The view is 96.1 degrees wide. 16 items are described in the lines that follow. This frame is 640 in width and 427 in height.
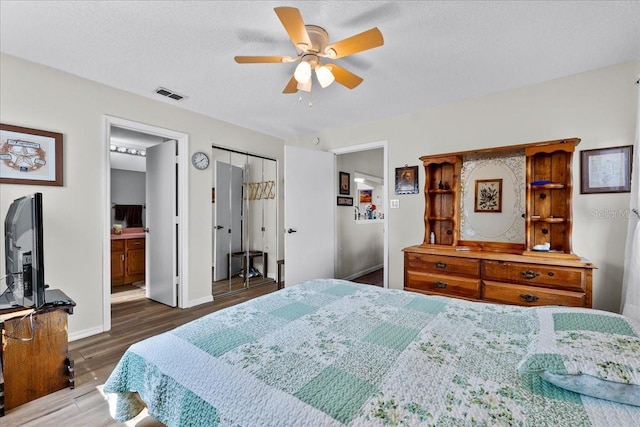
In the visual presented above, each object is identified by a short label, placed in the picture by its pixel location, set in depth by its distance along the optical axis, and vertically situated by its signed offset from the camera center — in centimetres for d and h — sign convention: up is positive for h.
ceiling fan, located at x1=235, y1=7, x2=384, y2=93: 160 +102
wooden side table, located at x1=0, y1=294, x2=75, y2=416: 177 -93
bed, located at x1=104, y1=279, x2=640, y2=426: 81 -56
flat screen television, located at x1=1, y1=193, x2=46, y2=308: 178 -27
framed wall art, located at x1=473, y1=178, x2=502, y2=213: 291 +16
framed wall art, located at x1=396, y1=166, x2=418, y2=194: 345 +38
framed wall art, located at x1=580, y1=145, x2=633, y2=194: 233 +34
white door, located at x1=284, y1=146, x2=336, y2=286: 379 -4
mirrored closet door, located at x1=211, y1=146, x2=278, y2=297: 410 -14
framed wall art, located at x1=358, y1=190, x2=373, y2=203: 566 +31
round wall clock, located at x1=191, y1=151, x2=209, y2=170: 354 +64
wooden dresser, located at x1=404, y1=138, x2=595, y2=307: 226 -32
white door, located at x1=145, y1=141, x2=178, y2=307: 351 -15
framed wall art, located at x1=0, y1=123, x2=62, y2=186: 228 +47
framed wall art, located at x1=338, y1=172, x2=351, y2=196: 467 +48
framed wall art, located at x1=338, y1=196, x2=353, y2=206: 462 +17
